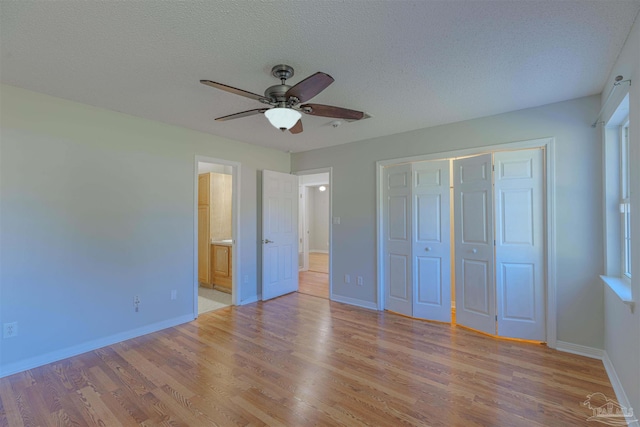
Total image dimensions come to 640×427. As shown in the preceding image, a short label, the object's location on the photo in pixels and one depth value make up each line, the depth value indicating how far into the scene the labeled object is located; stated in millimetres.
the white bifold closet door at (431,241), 3547
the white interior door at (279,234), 4500
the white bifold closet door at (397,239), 3783
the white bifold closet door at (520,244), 2918
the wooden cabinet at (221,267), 4840
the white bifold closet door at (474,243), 3152
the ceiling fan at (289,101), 1809
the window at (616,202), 2359
